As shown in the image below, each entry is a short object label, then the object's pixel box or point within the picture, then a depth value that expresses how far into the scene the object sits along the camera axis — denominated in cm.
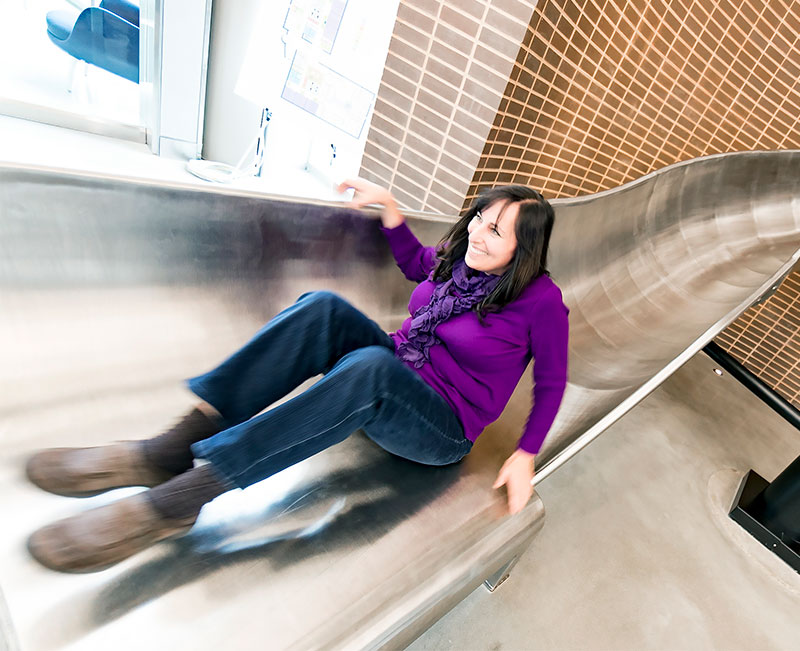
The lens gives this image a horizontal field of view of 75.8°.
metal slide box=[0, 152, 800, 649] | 90
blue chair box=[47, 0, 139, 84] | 332
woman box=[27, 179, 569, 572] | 94
